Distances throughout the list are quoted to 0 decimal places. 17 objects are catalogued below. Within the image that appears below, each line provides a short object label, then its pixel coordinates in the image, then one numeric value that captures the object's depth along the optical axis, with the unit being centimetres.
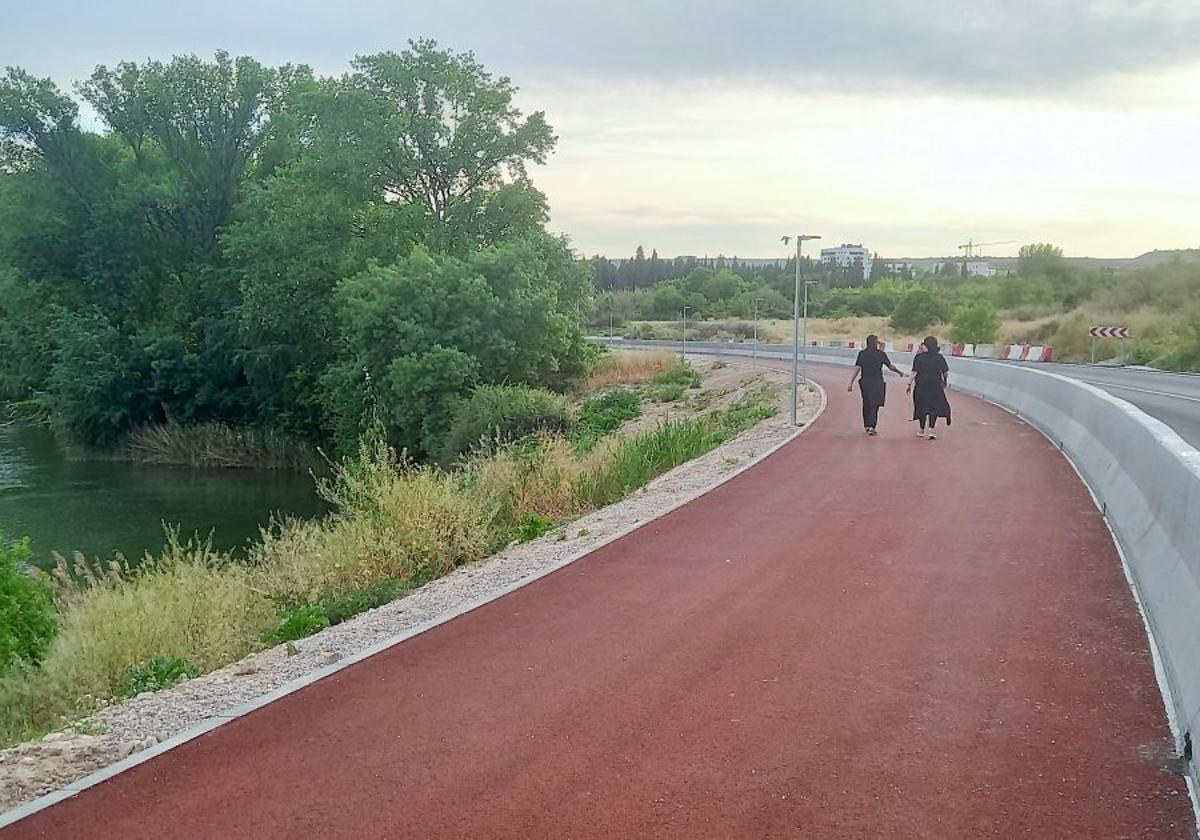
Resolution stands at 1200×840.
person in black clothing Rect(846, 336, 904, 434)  1894
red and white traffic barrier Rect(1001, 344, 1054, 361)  5019
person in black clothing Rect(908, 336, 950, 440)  1841
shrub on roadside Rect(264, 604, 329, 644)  991
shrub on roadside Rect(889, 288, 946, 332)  8350
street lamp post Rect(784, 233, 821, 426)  2030
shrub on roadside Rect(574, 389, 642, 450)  3162
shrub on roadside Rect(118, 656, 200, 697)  849
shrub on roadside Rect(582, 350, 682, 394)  4456
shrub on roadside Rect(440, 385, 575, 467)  3036
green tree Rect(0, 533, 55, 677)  1164
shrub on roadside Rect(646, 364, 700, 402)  3844
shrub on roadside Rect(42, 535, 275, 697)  941
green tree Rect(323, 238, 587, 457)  3353
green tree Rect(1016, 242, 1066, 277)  9762
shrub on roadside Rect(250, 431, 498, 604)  1203
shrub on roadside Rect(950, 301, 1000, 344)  5997
